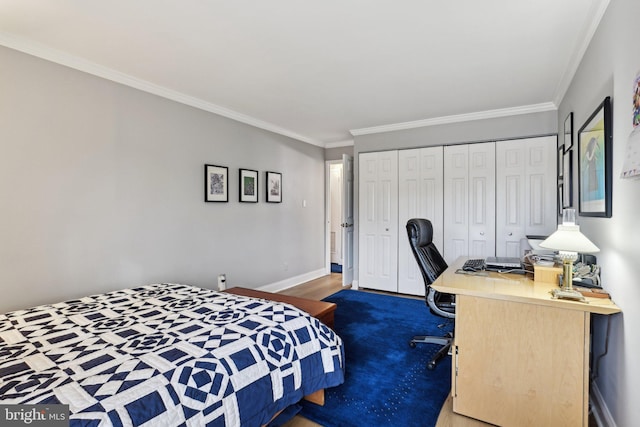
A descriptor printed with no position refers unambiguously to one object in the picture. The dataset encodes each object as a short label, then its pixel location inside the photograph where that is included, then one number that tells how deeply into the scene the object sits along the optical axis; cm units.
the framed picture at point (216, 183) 359
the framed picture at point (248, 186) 403
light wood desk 160
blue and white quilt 113
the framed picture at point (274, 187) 446
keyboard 239
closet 368
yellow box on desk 198
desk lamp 159
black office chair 245
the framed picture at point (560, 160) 321
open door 491
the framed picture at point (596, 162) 171
